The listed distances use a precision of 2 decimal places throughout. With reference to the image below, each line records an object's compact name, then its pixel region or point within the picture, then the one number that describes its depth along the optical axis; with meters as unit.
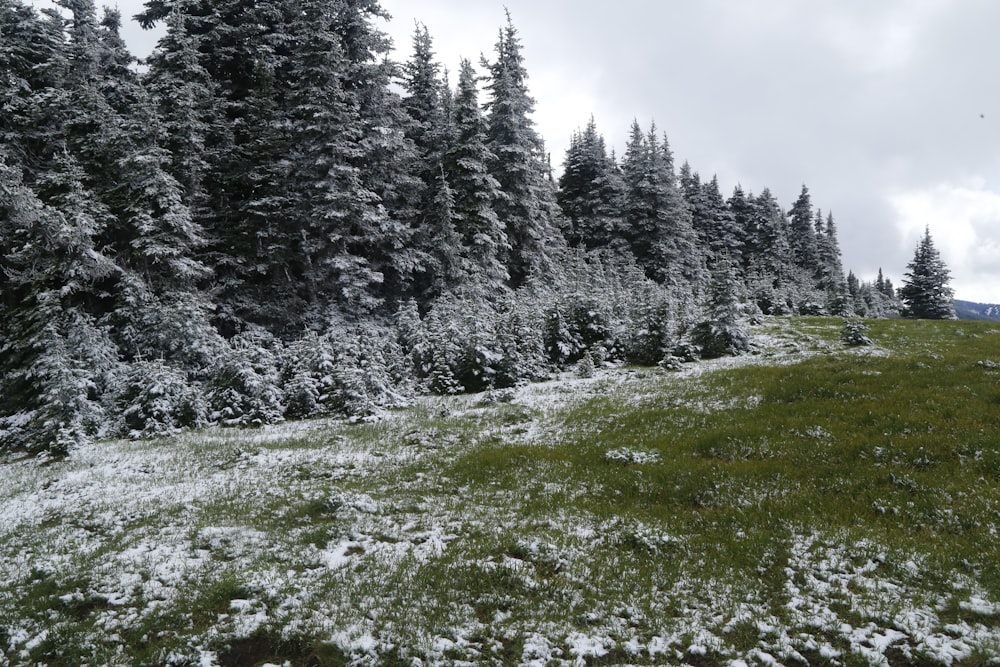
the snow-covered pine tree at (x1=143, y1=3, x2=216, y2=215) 25.03
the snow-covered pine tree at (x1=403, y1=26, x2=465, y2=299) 30.45
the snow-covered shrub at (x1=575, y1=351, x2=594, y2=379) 22.58
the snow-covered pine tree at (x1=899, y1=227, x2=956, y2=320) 51.47
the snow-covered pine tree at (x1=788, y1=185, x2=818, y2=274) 72.69
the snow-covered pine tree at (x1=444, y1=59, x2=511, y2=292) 31.92
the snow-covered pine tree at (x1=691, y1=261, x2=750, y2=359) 24.53
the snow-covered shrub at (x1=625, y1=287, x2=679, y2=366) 23.95
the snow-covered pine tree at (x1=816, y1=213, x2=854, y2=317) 66.75
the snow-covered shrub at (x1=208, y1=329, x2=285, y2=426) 18.09
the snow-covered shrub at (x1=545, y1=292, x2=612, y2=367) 25.30
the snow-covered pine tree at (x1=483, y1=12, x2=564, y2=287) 36.78
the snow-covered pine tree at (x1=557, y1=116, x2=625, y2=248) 52.91
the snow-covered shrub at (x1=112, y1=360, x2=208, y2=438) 17.44
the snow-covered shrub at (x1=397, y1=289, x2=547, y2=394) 21.52
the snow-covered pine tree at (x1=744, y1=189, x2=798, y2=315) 61.53
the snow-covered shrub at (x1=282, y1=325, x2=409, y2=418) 18.48
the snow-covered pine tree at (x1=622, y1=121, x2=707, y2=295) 51.62
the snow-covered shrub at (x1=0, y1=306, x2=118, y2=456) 16.05
